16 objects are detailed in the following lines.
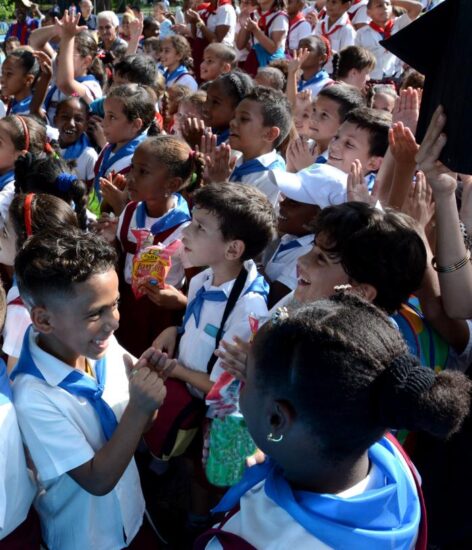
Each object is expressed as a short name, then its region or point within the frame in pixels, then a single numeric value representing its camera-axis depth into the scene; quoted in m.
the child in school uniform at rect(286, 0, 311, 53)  7.93
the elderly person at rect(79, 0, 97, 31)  10.38
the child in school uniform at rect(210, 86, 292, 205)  3.27
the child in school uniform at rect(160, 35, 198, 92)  6.23
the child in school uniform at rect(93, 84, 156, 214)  3.79
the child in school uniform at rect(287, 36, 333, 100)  5.47
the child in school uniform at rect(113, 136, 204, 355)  2.72
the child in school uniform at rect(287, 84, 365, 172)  3.68
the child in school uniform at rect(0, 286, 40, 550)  1.45
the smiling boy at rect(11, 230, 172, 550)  1.53
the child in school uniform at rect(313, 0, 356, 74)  7.38
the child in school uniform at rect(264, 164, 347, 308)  2.42
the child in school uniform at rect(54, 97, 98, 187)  4.31
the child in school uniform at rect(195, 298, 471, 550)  1.04
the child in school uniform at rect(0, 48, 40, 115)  5.05
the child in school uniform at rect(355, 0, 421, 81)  6.82
